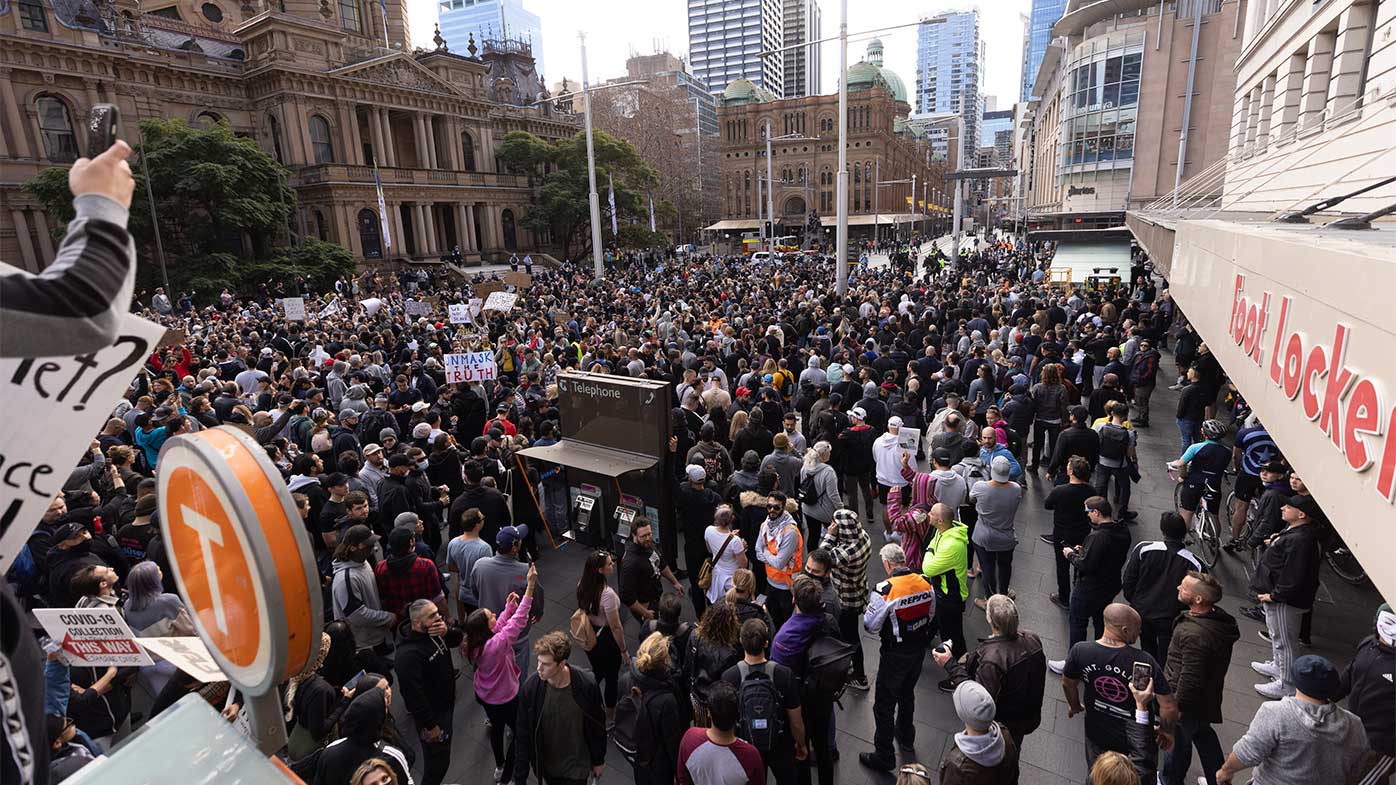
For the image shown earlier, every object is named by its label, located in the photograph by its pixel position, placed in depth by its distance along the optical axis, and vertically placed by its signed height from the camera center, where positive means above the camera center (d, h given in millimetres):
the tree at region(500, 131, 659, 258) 49000 +3693
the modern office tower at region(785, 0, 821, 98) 184250 +46171
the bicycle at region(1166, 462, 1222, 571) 7785 -3602
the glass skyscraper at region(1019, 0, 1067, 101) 167625 +44151
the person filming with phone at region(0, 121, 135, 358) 1426 -69
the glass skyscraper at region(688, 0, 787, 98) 169250 +44450
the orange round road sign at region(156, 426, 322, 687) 1400 -636
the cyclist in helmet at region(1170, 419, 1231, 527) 7609 -2796
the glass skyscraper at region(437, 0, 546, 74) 197162 +59096
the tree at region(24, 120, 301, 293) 29969 +2079
